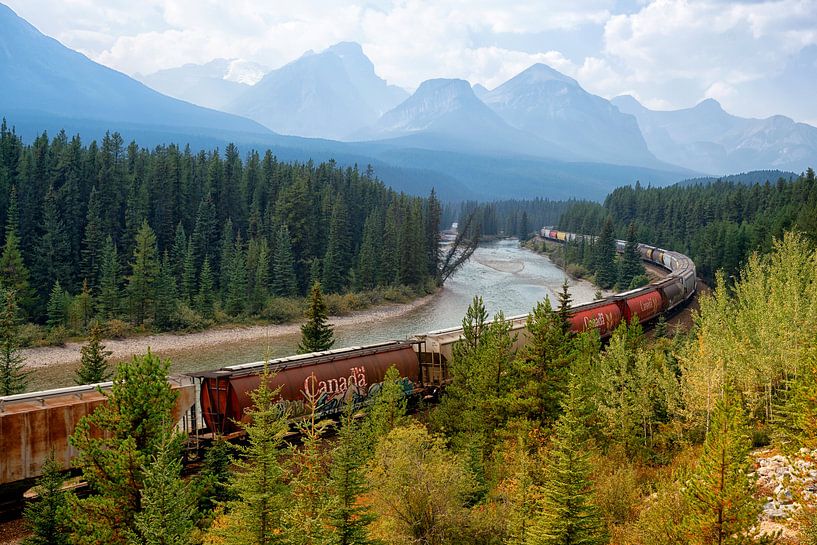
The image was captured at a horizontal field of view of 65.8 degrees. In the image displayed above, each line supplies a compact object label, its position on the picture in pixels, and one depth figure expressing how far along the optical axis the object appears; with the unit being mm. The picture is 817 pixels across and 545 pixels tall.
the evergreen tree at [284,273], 89688
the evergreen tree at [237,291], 80000
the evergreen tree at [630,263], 105938
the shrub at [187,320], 73188
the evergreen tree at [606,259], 112000
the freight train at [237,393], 23969
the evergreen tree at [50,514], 19438
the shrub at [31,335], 60844
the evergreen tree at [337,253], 93188
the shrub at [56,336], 62562
